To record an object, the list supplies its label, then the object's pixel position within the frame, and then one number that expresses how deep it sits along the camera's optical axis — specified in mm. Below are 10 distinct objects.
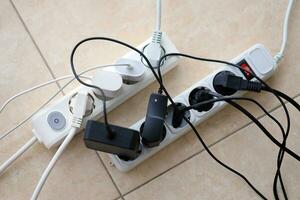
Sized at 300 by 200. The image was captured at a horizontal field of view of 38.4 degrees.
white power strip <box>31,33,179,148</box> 702
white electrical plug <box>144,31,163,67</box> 715
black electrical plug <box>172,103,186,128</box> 709
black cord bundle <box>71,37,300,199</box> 699
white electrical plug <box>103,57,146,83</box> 699
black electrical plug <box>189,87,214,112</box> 715
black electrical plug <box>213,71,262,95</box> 706
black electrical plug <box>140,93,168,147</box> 645
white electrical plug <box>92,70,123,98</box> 668
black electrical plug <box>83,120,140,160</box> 619
